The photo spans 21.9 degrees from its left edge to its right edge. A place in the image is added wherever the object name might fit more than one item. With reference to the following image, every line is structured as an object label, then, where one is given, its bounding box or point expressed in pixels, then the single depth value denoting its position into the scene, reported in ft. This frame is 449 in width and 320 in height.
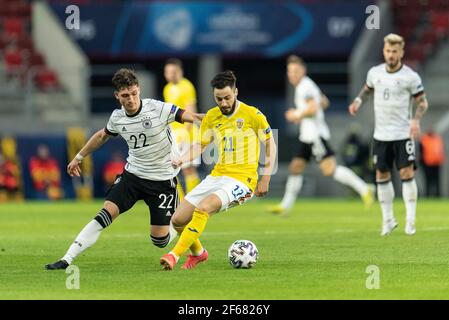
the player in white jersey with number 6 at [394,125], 46.70
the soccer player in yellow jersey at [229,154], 36.24
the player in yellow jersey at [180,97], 62.23
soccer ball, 35.68
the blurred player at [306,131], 62.28
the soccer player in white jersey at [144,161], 36.70
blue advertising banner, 96.58
